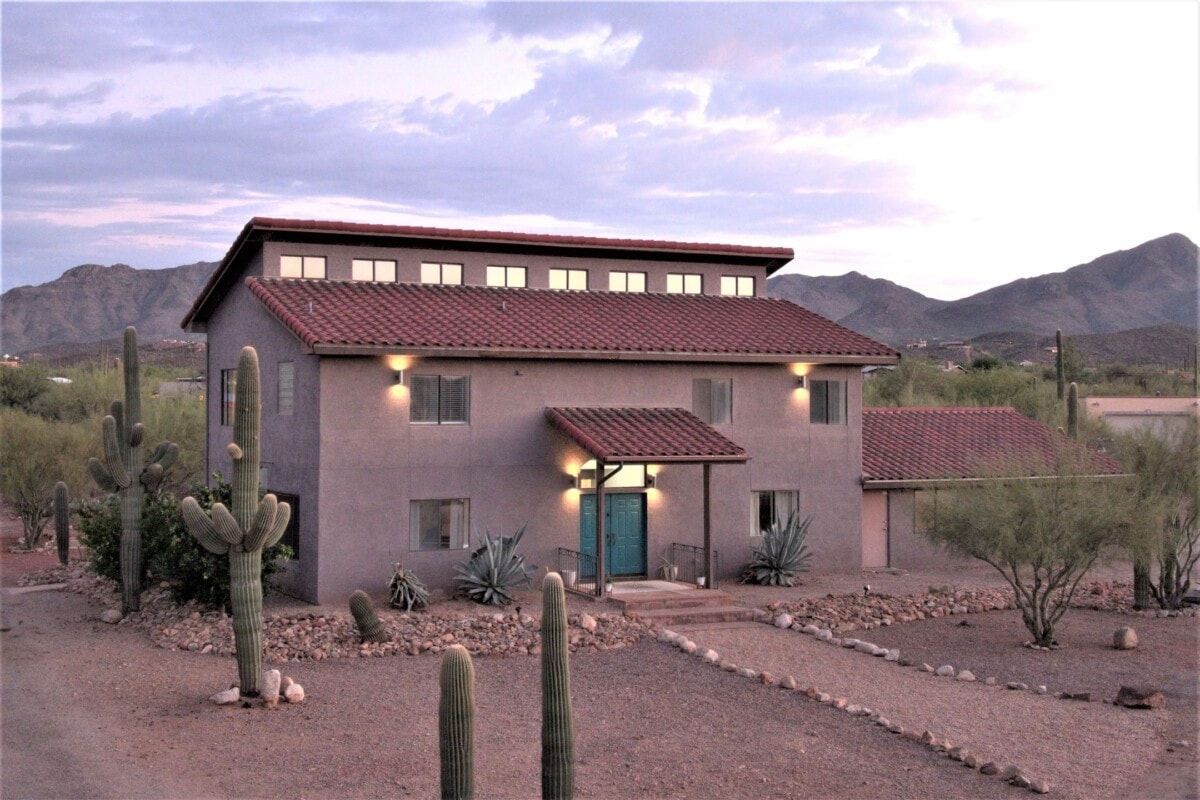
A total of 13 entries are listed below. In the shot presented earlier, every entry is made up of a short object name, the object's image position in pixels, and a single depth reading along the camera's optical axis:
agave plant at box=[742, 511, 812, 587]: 24.62
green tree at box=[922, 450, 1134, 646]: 19.38
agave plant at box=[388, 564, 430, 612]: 20.80
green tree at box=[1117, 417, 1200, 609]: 22.73
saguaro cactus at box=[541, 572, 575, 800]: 10.24
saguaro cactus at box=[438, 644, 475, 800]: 9.98
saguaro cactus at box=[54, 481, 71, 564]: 27.62
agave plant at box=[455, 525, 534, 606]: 21.44
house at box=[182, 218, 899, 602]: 21.88
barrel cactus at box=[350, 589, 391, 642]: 18.28
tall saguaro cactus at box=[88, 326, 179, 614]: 20.23
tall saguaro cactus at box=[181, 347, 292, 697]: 14.89
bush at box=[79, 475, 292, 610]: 20.03
